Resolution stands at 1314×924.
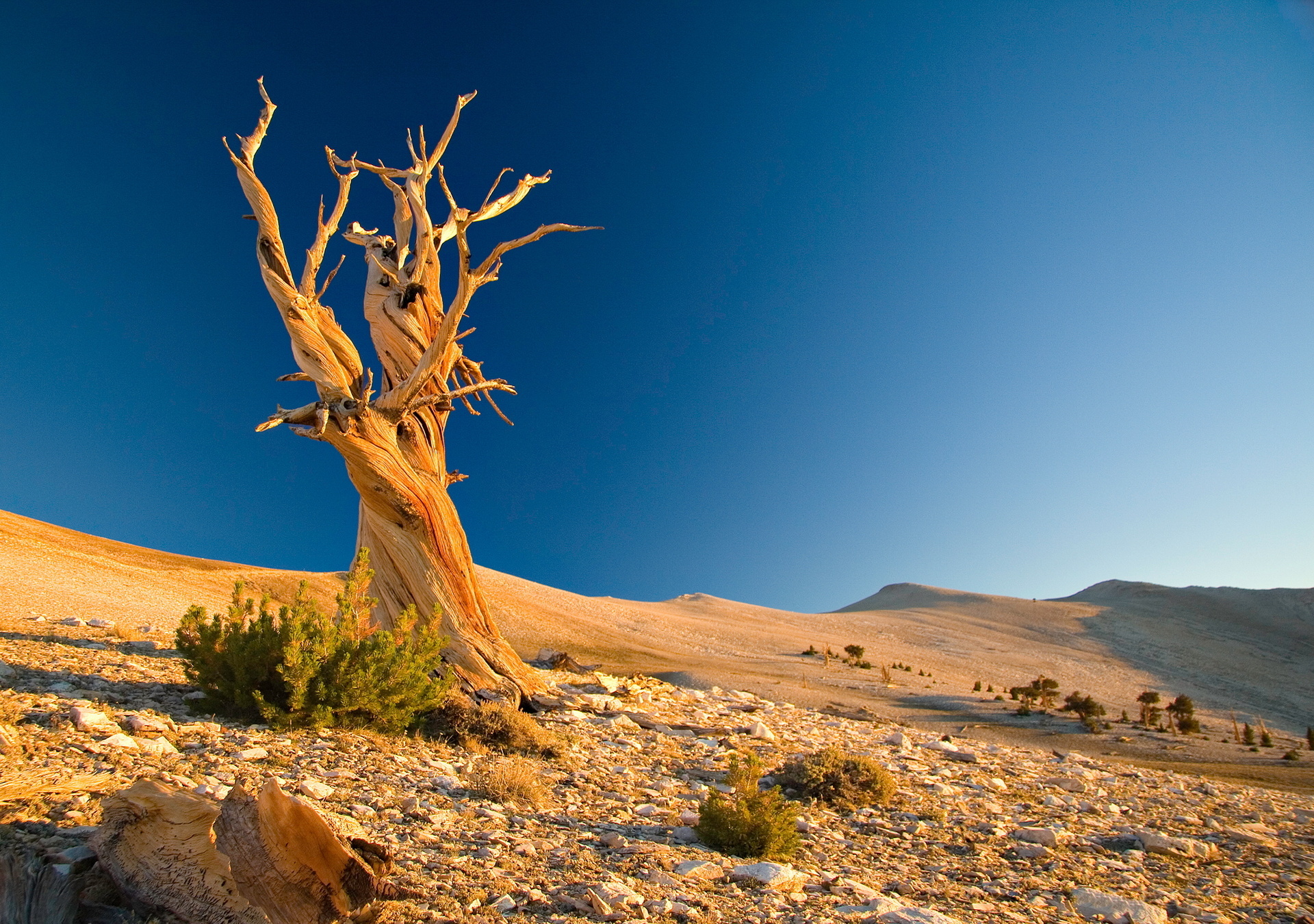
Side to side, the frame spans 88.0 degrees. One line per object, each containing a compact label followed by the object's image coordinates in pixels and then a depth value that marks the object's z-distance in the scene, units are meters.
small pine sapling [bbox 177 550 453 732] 6.55
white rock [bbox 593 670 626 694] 12.70
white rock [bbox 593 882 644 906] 3.96
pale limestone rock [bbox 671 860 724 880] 4.68
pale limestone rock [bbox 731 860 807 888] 4.68
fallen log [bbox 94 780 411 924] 3.11
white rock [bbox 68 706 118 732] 5.42
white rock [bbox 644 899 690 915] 3.98
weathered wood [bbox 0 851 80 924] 2.88
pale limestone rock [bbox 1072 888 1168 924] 5.00
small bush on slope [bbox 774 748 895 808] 7.47
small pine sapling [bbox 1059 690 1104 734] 19.25
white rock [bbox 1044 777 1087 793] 9.58
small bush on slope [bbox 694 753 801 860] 5.30
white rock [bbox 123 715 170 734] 5.75
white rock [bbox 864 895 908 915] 4.38
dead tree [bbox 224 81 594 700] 9.14
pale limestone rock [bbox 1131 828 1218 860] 6.86
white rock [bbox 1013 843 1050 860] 6.35
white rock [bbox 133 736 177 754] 5.30
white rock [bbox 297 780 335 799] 4.89
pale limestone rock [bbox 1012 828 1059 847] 6.75
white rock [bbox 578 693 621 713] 10.80
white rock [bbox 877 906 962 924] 4.18
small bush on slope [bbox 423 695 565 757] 7.60
